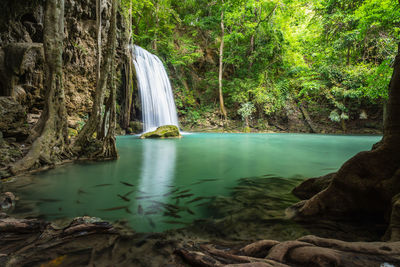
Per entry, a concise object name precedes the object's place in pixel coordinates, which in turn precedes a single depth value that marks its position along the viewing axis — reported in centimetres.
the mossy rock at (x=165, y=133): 1226
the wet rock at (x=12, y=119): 412
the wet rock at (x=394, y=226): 123
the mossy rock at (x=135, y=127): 1480
